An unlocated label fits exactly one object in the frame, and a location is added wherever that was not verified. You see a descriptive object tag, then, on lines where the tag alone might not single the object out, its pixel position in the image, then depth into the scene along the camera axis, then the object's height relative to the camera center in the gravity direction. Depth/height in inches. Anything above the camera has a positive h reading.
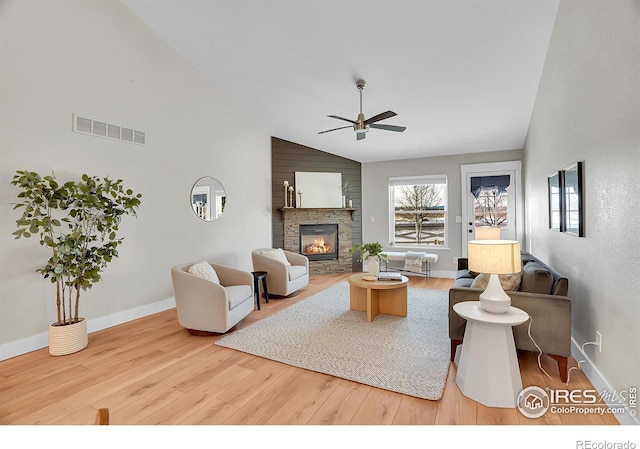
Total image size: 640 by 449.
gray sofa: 87.7 -26.5
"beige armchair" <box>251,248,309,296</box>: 176.1 -28.9
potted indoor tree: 104.9 -1.2
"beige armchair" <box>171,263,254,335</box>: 120.8 -31.8
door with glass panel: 219.9 +17.8
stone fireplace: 245.3 -9.5
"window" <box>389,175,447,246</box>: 247.6 +11.0
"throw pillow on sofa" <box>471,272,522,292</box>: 102.9 -20.0
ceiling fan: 137.8 +46.3
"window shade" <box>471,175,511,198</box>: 222.4 +29.2
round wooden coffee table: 139.4 -35.4
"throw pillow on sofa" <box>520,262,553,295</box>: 97.3 -19.1
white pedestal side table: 76.5 -35.8
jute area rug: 91.0 -44.7
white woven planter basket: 108.8 -40.4
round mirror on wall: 177.5 +16.3
